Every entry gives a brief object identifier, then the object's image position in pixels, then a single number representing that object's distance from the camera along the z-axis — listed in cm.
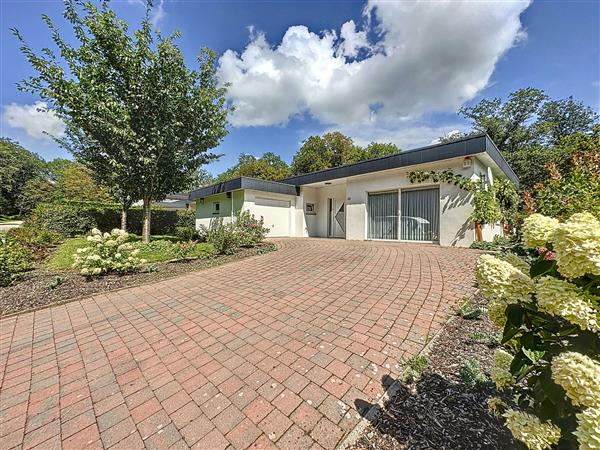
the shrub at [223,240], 707
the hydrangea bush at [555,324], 77
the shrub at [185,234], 1163
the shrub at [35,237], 849
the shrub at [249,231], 837
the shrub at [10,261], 445
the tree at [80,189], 1825
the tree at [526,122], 1930
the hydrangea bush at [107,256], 484
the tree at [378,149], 2850
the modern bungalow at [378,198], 758
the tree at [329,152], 2777
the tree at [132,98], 702
